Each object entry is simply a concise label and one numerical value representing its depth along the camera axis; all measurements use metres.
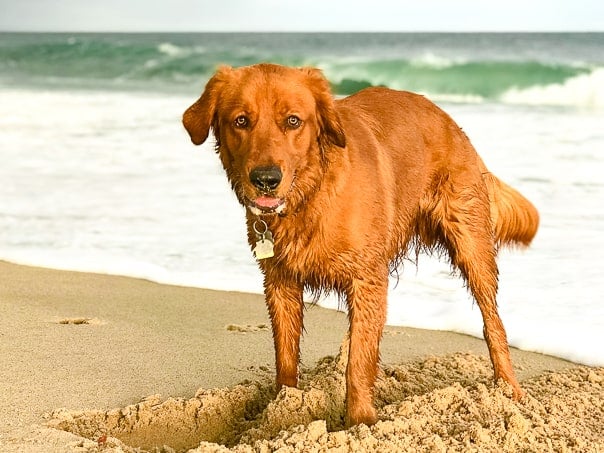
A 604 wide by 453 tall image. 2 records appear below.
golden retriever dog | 3.33
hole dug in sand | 3.56
